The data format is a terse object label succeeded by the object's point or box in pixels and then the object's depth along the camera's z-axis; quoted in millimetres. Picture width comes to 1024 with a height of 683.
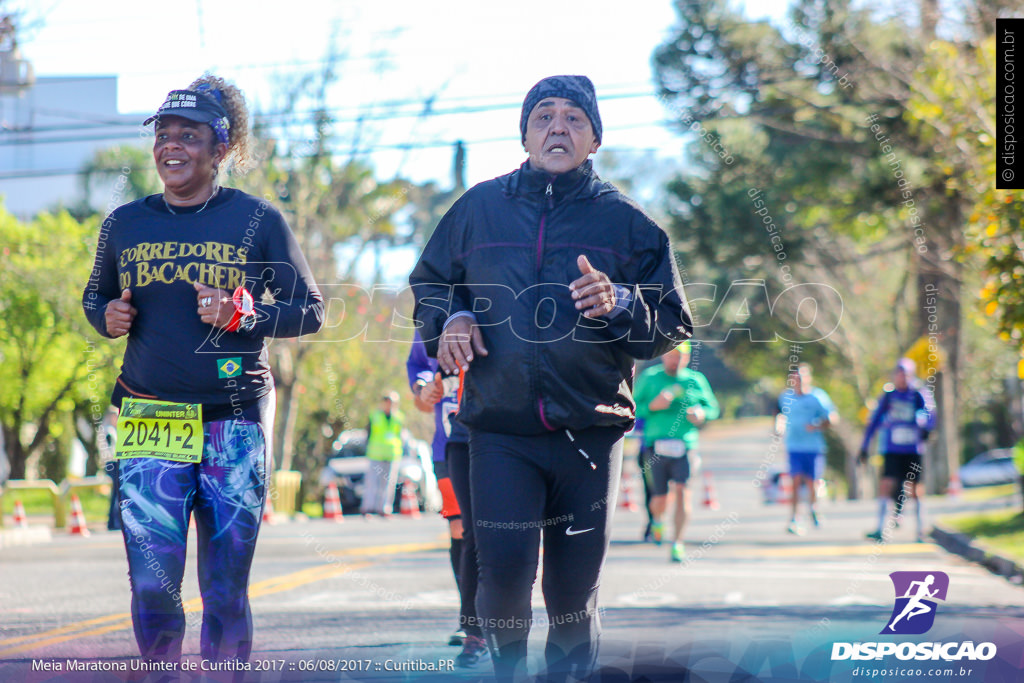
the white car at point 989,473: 43188
